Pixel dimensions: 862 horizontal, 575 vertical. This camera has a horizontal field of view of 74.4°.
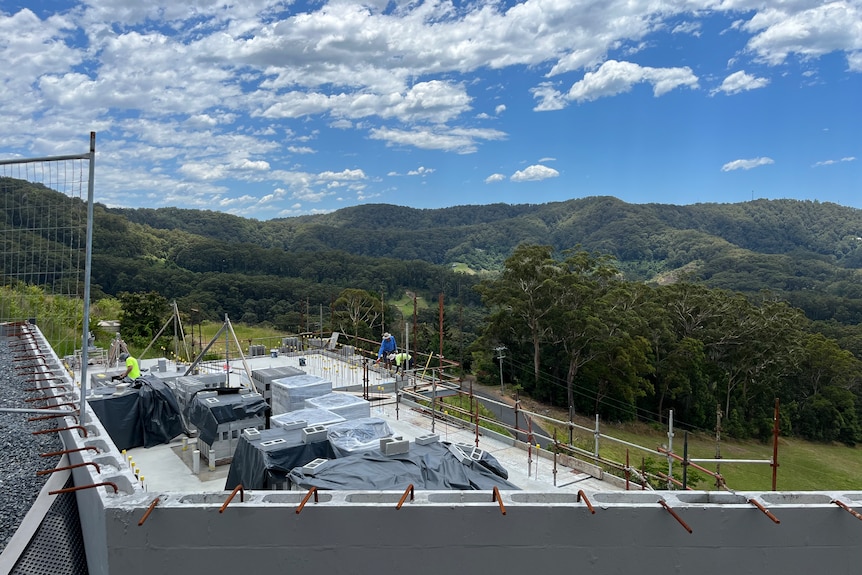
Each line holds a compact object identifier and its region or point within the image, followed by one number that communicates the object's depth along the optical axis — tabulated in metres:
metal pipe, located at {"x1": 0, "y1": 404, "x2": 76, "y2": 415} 6.81
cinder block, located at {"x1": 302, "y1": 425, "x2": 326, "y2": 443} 10.25
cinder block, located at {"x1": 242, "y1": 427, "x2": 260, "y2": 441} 10.40
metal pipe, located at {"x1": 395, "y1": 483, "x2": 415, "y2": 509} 5.50
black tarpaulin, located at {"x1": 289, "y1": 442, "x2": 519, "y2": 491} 7.81
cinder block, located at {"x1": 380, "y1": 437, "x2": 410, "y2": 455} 9.32
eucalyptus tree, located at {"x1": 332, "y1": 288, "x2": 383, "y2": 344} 59.00
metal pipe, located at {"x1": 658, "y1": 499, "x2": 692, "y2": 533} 5.55
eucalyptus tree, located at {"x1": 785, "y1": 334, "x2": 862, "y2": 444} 50.88
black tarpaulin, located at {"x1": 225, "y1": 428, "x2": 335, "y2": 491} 9.72
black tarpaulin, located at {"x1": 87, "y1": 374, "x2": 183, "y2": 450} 14.22
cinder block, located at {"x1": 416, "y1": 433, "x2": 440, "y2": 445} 10.28
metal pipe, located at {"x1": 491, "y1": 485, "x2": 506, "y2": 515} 5.51
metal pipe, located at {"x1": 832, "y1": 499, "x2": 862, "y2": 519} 5.65
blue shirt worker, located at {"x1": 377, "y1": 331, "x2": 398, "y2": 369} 23.86
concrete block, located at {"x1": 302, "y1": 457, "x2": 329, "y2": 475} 8.16
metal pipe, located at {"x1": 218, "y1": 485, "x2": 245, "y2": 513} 5.47
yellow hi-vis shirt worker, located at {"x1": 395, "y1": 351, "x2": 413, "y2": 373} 22.53
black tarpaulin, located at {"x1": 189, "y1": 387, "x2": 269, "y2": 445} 12.91
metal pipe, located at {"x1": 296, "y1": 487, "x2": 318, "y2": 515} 5.46
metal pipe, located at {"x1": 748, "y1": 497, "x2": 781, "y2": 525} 5.63
